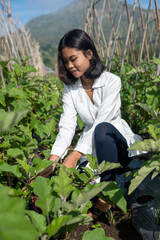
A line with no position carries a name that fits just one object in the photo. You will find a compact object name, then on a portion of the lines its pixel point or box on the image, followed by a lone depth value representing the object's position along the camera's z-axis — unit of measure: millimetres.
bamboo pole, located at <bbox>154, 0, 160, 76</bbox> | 1883
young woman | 1397
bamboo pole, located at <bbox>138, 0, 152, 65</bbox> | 2228
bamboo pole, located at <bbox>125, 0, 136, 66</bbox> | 3182
